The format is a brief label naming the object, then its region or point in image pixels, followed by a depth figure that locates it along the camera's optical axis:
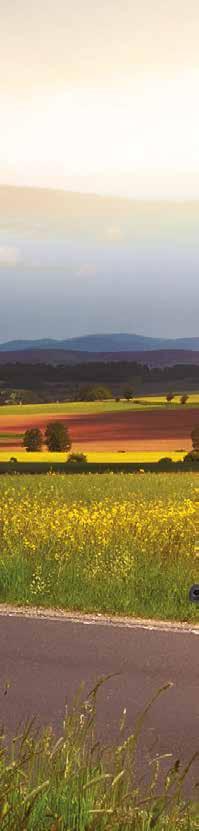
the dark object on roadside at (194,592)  8.36
